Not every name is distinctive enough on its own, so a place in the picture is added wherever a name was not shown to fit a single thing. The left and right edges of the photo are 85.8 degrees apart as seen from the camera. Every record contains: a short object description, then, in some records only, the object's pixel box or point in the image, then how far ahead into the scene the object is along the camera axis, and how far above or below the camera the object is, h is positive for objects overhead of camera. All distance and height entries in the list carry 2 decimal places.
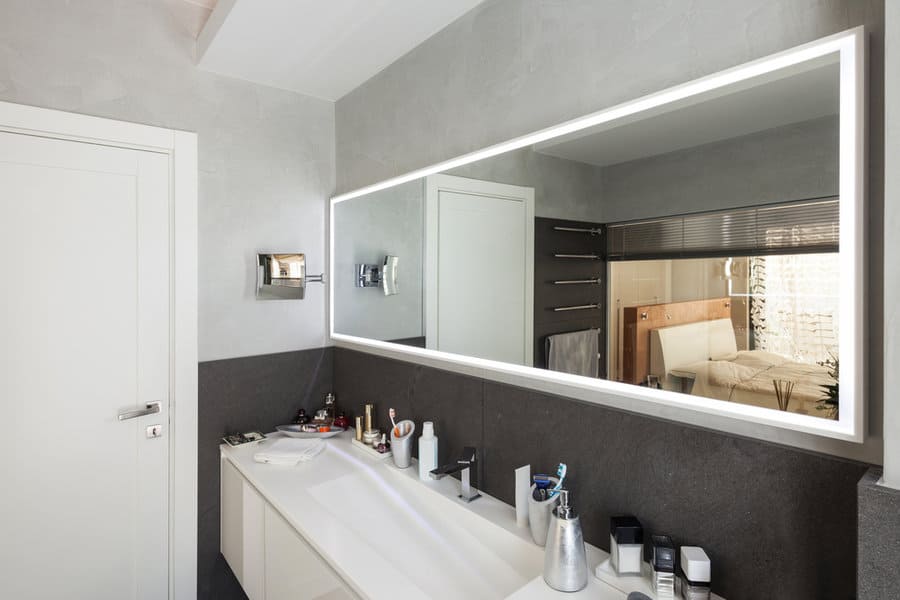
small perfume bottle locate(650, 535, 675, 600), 0.92 -0.52
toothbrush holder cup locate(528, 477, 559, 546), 1.14 -0.52
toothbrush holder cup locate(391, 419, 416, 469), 1.66 -0.51
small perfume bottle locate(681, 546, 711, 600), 0.88 -0.51
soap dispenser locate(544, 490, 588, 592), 0.99 -0.53
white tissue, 1.77 -0.58
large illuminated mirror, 0.77 +0.11
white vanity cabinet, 1.24 -0.77
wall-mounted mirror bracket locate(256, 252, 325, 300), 2.05 +0.10
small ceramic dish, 2.03 -0.57
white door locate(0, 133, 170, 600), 1.62 -0.24
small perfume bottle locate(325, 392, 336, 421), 2.18 -0.49
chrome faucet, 1.38 -0.49
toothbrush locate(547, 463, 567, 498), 1.12 -0.41
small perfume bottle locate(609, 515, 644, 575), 0.99 -0.51
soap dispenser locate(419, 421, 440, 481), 1.54 -0.49
